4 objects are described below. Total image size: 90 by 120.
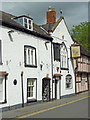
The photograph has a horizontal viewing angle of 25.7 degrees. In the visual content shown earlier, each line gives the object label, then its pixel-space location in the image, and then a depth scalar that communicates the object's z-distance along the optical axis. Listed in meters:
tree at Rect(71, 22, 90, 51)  42.53
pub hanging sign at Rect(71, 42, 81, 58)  22.94
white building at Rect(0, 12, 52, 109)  13.70
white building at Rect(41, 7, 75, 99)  20.03
